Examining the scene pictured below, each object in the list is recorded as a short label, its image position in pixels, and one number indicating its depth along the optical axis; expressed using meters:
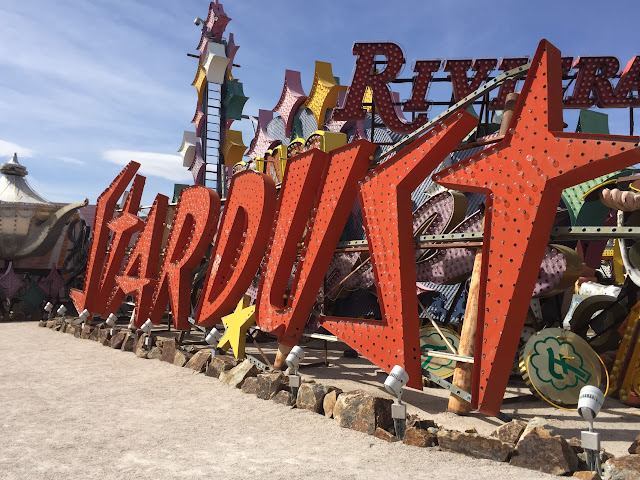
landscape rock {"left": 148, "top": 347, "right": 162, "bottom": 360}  11.20
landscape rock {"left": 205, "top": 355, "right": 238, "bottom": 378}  9.29
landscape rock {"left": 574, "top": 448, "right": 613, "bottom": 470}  4.95
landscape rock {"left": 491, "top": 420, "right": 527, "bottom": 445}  5.38
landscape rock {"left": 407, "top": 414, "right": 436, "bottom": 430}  5.99
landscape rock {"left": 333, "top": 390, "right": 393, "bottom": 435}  6.29
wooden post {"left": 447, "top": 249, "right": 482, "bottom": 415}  6.93
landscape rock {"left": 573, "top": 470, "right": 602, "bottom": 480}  4.65
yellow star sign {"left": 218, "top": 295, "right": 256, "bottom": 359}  9.76
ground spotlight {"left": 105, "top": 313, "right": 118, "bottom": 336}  13.86
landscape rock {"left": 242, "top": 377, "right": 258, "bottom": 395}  8.26
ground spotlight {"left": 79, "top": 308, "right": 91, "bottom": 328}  15.10
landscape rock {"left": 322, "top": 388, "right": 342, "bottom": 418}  7.00
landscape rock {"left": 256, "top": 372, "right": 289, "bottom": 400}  7.93
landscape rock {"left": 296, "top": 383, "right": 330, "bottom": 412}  7.22
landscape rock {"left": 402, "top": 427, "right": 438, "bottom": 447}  5.76
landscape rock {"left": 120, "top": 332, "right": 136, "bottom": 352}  12.42
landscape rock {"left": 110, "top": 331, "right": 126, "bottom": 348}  12.72
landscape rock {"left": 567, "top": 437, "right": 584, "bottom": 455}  5.16
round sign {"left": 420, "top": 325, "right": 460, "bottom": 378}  8.75
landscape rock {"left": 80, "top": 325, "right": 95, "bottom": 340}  14.48
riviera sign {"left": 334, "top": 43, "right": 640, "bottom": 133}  13.20
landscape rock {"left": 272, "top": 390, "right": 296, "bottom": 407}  7.58
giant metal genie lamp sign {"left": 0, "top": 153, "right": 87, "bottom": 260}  20.25
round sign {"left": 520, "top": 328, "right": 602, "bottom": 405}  7.20
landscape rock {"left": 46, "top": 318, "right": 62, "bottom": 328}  16.52
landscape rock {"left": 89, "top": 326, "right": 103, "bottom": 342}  14.10
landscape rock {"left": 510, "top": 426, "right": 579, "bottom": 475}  4.94
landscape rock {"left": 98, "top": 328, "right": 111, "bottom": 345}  13.41
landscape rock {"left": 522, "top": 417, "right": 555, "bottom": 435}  5.28
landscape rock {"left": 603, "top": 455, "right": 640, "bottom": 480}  4.50
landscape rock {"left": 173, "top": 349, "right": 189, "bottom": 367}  10.43
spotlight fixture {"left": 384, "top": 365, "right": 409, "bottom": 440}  6.06
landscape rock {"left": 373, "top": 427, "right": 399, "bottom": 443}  5.99
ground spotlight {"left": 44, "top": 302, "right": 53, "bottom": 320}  16.91
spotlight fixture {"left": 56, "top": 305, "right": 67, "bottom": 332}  16.02
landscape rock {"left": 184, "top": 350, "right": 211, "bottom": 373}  9.82
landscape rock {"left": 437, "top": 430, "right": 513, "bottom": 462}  5.28
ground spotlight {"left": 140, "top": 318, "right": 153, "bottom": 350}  11.68
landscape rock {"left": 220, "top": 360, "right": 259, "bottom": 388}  8.65
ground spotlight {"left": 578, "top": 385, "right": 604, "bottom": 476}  4.82
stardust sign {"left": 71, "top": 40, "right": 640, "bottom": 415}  6.16
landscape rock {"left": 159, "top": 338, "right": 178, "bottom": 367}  10.76
